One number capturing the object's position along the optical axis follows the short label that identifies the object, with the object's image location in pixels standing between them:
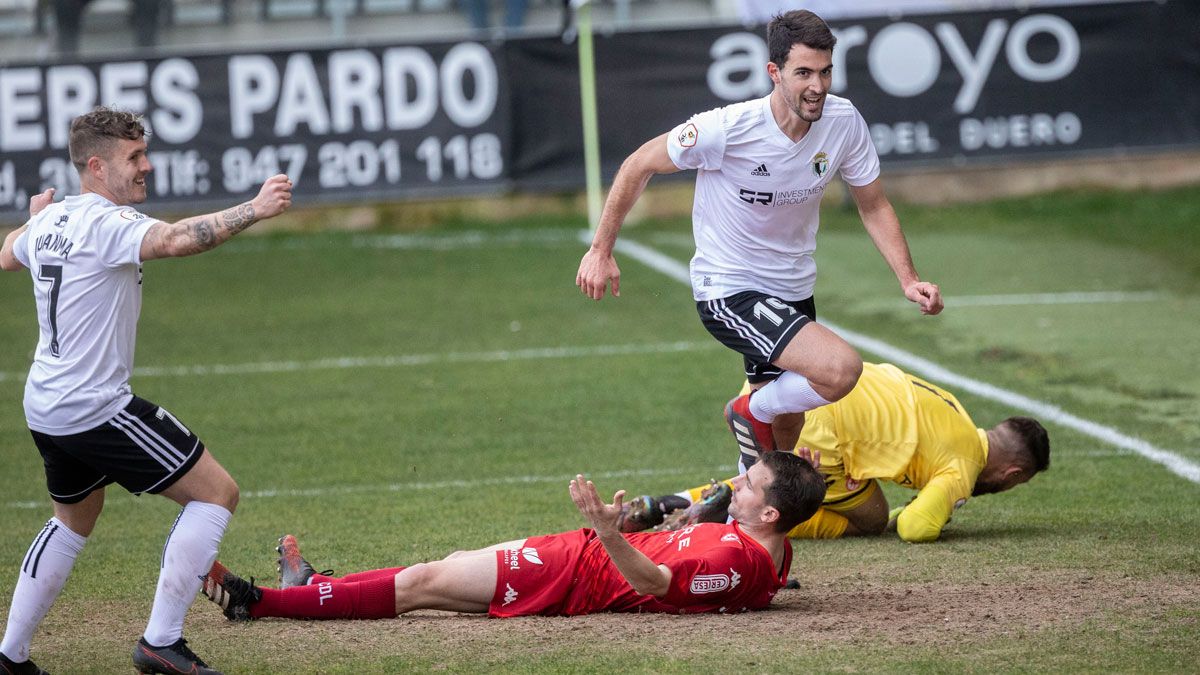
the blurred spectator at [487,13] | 42.79
